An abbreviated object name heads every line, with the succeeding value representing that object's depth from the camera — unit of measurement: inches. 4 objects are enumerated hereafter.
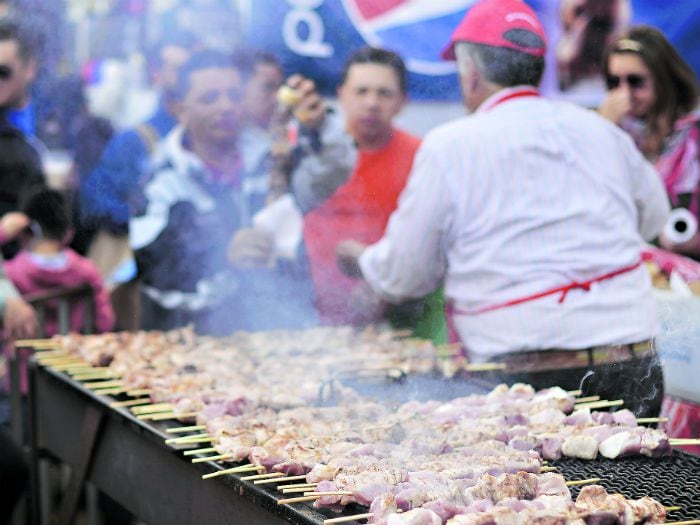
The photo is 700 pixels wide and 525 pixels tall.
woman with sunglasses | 383.9
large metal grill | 202.7
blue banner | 387.5
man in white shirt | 309.9
